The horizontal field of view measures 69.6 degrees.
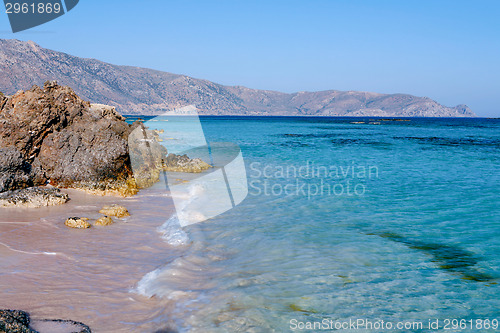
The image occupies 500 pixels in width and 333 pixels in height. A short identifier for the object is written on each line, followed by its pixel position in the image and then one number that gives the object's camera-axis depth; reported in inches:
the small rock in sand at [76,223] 312.3
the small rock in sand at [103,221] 326.9
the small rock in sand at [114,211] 357.9
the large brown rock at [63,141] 450.3
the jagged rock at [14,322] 145.1
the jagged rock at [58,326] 159.3
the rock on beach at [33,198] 366.0
